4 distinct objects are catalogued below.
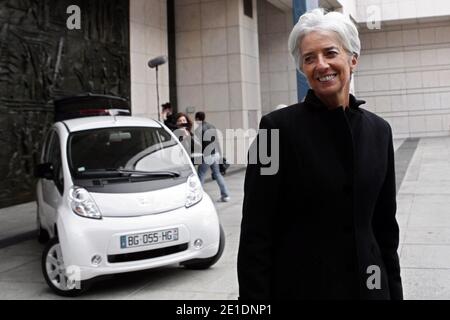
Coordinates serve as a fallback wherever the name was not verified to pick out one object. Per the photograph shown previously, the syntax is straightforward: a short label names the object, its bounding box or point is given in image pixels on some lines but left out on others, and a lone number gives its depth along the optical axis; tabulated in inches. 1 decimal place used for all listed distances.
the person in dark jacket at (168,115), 436.6
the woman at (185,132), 351.9
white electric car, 179.0
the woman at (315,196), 67.2
